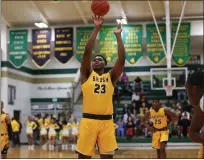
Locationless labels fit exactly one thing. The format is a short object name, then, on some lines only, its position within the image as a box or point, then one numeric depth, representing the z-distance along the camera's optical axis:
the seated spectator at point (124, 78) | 26.51
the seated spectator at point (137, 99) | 24.16
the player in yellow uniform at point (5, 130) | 9.50
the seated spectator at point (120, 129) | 22.19
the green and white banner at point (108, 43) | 20.80
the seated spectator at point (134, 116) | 22.55
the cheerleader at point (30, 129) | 23.70
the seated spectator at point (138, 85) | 25.72
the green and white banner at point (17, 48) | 22.02
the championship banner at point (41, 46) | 21.38
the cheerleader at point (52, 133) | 22.73
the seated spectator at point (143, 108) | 23.38
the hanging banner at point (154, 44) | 20.70
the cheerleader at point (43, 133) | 23.36
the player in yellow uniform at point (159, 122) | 10.62
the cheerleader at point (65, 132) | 22.39
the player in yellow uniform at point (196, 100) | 3.00
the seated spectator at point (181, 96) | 25.31
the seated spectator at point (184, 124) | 21.38
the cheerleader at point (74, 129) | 22.28
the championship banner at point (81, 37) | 21.33
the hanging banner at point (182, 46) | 20.69
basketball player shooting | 5.41
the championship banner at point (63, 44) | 21.28
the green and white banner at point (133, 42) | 20.64
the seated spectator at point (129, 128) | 21.78
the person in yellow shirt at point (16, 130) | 22.00
